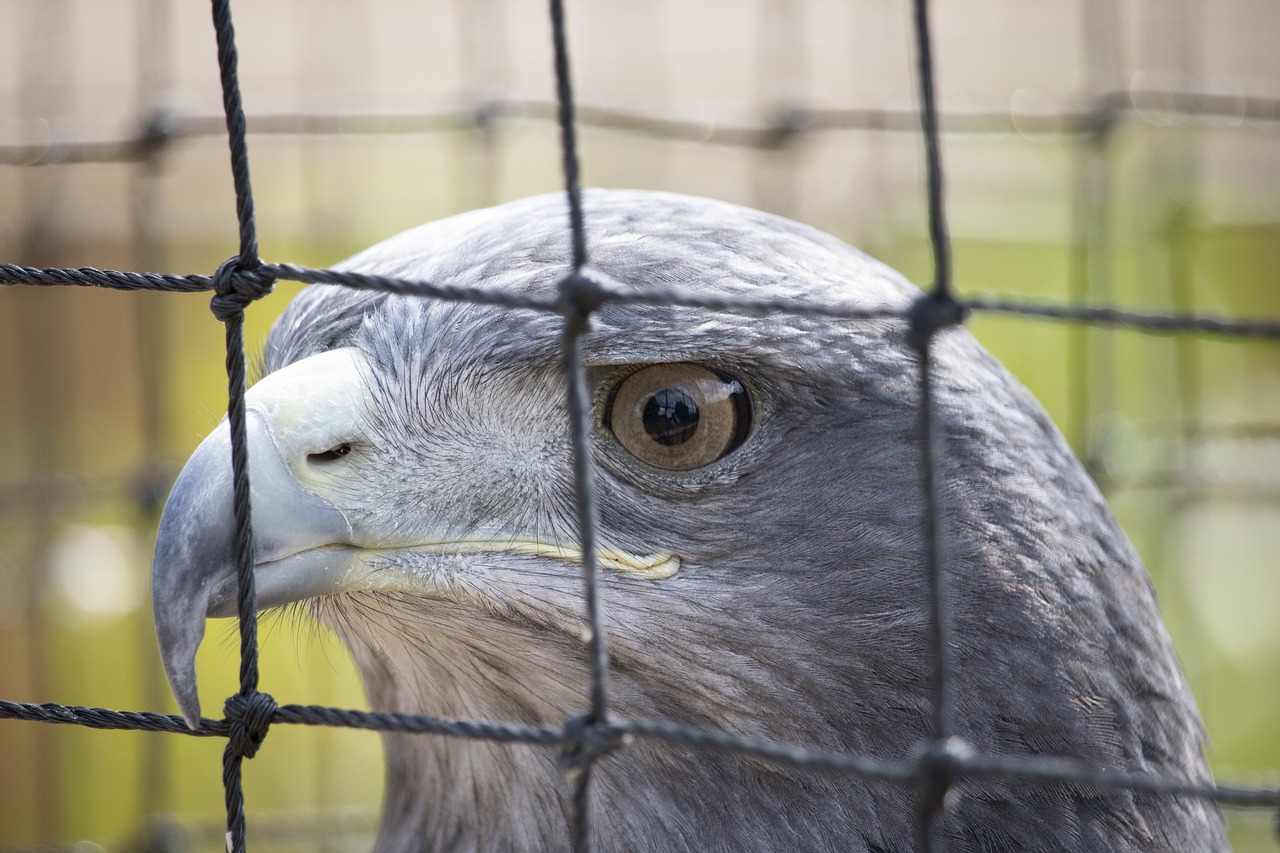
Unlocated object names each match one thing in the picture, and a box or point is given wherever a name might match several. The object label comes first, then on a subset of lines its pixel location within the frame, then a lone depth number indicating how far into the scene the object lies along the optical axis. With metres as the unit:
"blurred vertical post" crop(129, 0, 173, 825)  1.41
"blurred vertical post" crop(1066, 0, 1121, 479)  1.60
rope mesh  1.05
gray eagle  1.09
